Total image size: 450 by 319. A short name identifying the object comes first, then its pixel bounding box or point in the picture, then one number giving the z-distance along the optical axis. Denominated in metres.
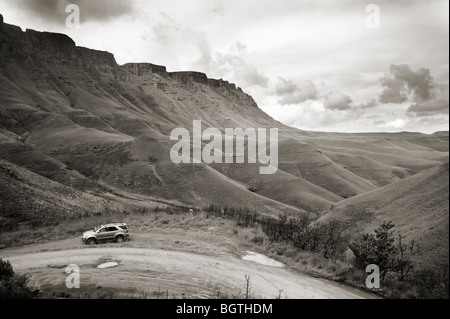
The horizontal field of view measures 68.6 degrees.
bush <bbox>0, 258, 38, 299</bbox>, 12.49
